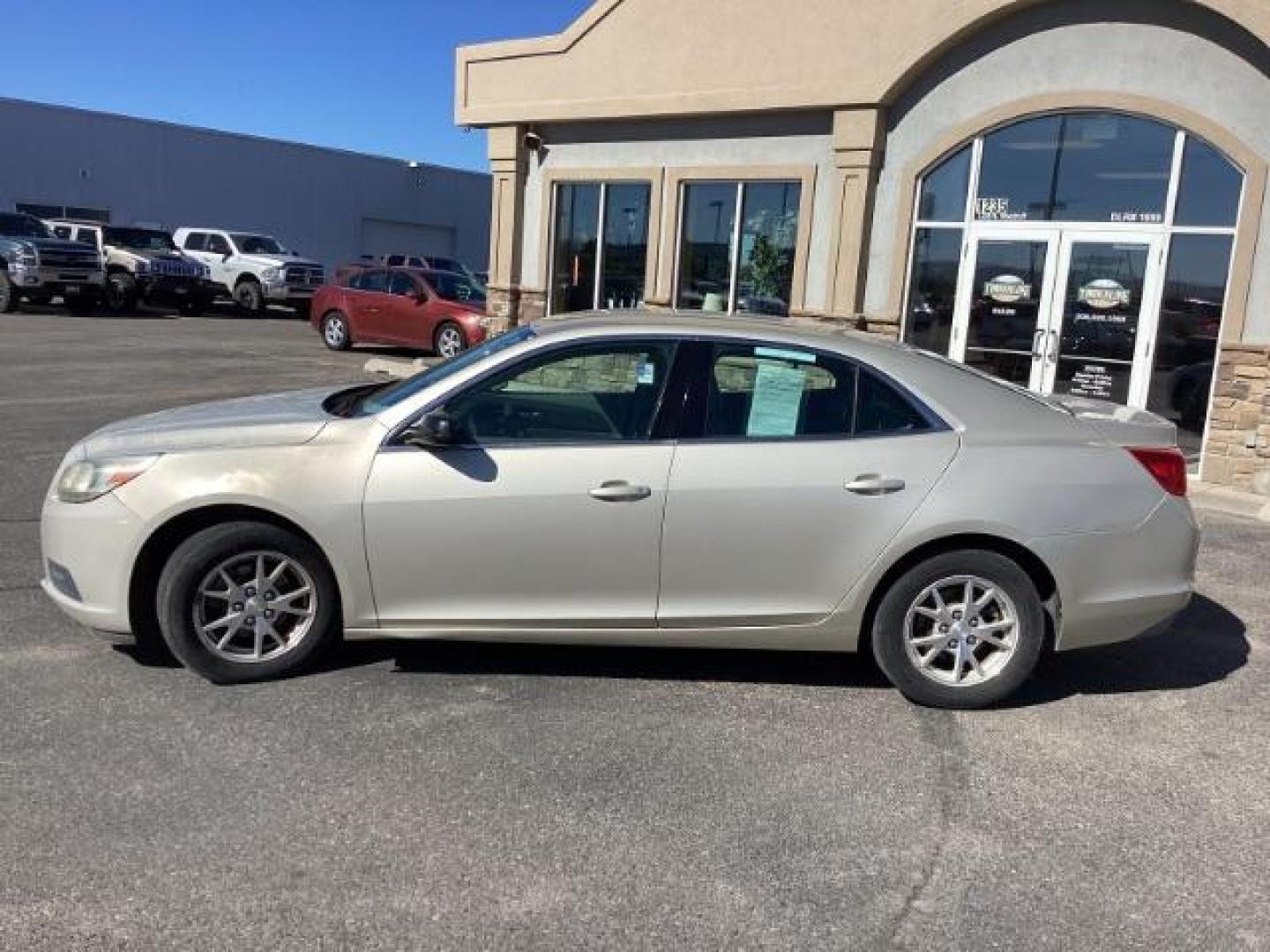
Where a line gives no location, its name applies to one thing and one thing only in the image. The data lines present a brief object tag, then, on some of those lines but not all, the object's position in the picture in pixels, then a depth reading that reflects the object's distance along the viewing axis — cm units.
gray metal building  3181
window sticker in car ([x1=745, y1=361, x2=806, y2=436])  441
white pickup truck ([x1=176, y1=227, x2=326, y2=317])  2830
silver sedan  425
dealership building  962
